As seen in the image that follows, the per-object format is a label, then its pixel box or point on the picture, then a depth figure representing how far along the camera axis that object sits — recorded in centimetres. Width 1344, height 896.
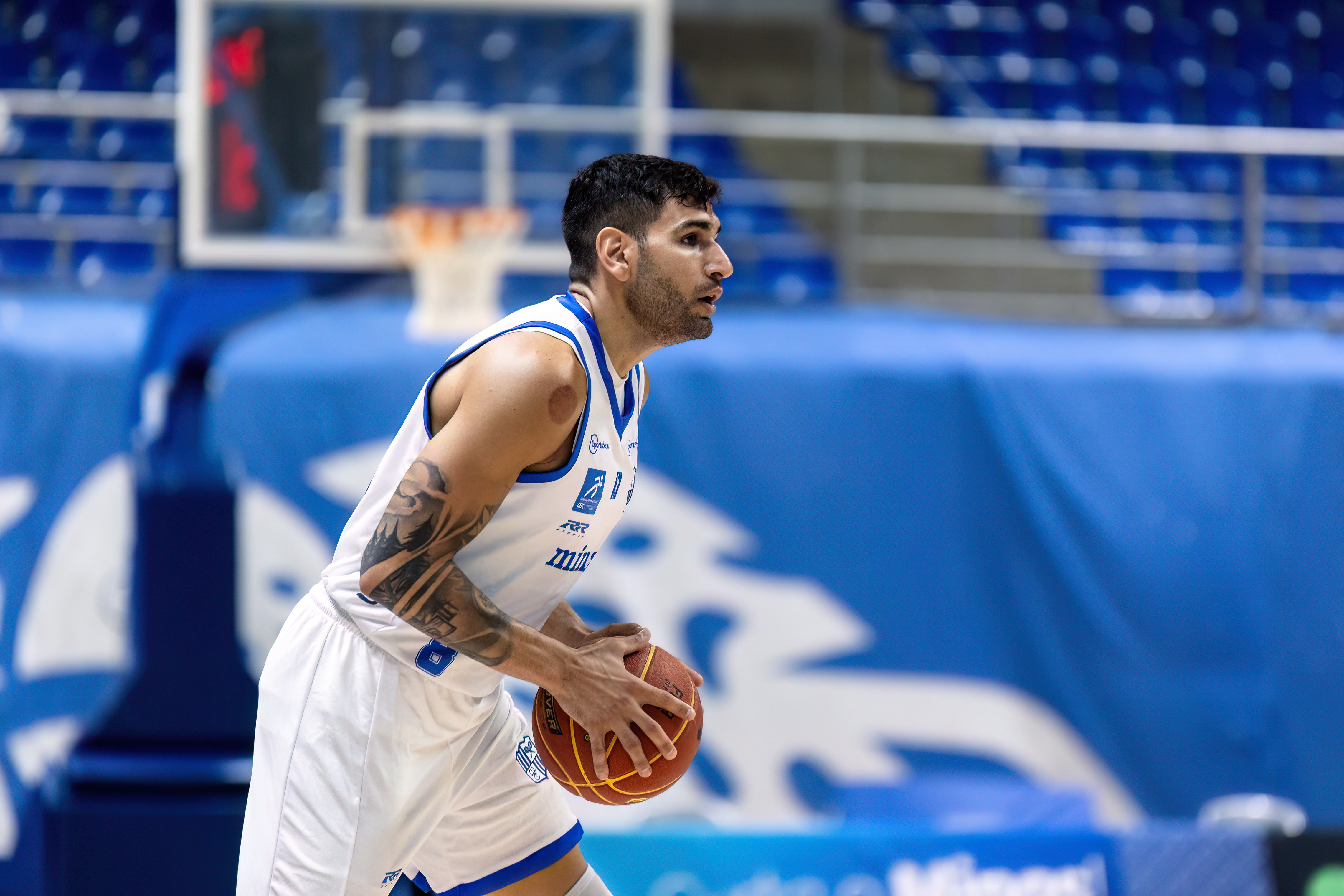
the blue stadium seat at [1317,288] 1908
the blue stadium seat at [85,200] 1802
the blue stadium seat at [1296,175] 2070
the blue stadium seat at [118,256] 1741
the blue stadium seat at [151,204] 1773
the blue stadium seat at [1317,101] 2144
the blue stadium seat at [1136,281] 1906
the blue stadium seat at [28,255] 1741
